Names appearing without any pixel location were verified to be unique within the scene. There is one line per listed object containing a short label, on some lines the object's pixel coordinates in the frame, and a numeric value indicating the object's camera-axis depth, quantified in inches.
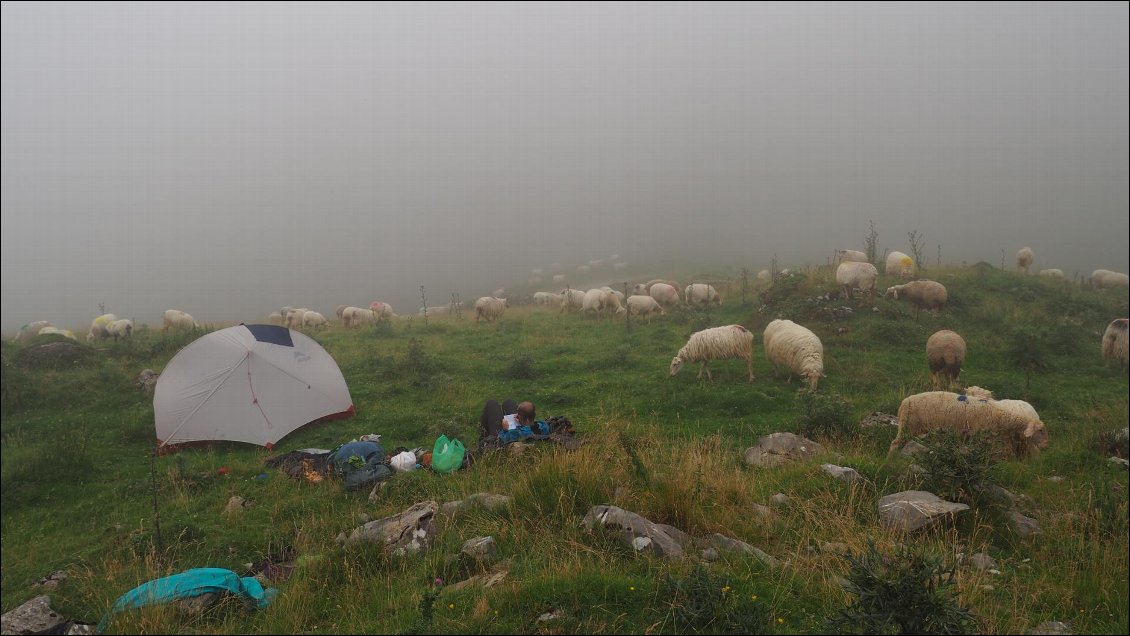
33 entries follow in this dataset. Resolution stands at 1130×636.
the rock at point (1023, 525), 196.5
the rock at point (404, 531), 199.0
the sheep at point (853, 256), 1048.4
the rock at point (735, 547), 172.2
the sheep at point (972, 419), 300.2
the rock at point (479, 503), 221.8
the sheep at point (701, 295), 967.0
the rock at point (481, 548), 182.1
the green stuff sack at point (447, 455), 307.9
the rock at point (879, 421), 350.9
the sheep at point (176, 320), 892.0
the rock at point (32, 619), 170.4
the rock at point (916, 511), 194.7
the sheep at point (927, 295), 683.4
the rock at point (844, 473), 234.7
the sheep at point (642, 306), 920.3
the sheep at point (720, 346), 523.2
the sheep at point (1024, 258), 1053.2
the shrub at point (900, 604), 117.4
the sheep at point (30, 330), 705.5
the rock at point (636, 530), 175.5
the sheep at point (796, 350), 472.4
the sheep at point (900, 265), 887.1
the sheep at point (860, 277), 740.6
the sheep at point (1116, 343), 483.8
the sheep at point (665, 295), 1032.5
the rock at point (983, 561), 174.2
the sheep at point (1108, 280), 970.7
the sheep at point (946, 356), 452.1
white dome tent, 398.9
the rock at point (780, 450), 289.2
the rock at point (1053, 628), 139.5
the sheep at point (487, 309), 988.6
